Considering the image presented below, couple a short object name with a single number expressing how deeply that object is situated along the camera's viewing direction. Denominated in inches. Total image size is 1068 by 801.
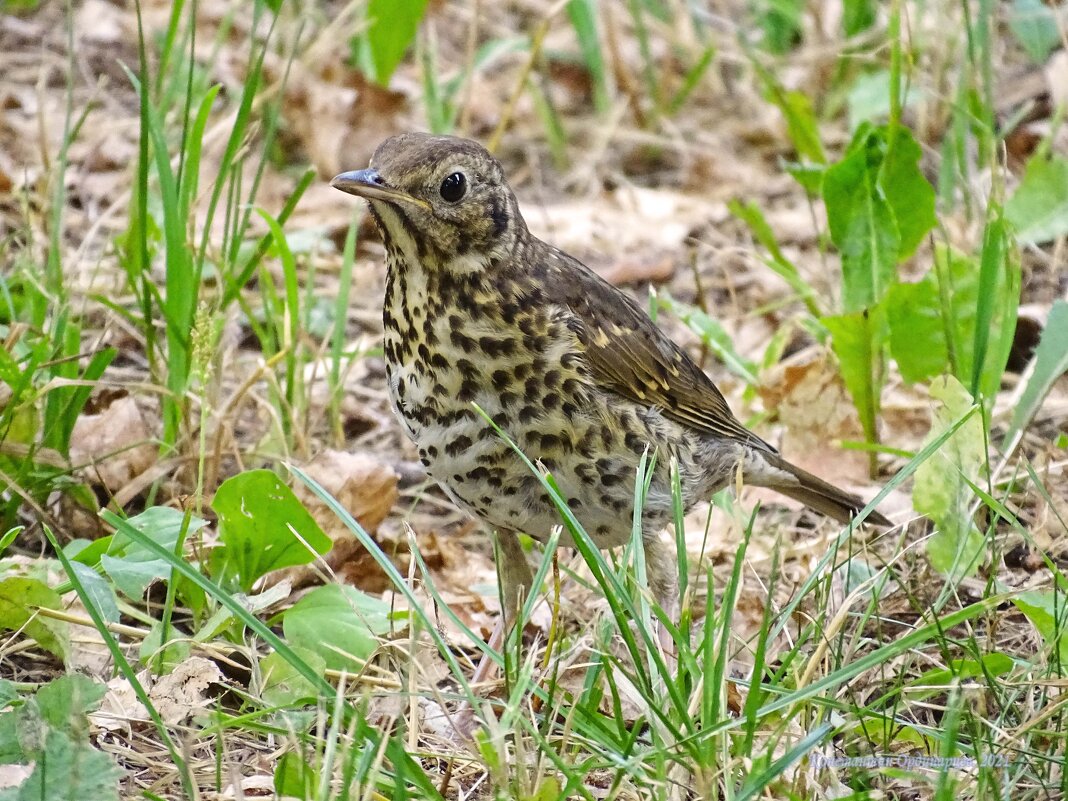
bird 279.3
